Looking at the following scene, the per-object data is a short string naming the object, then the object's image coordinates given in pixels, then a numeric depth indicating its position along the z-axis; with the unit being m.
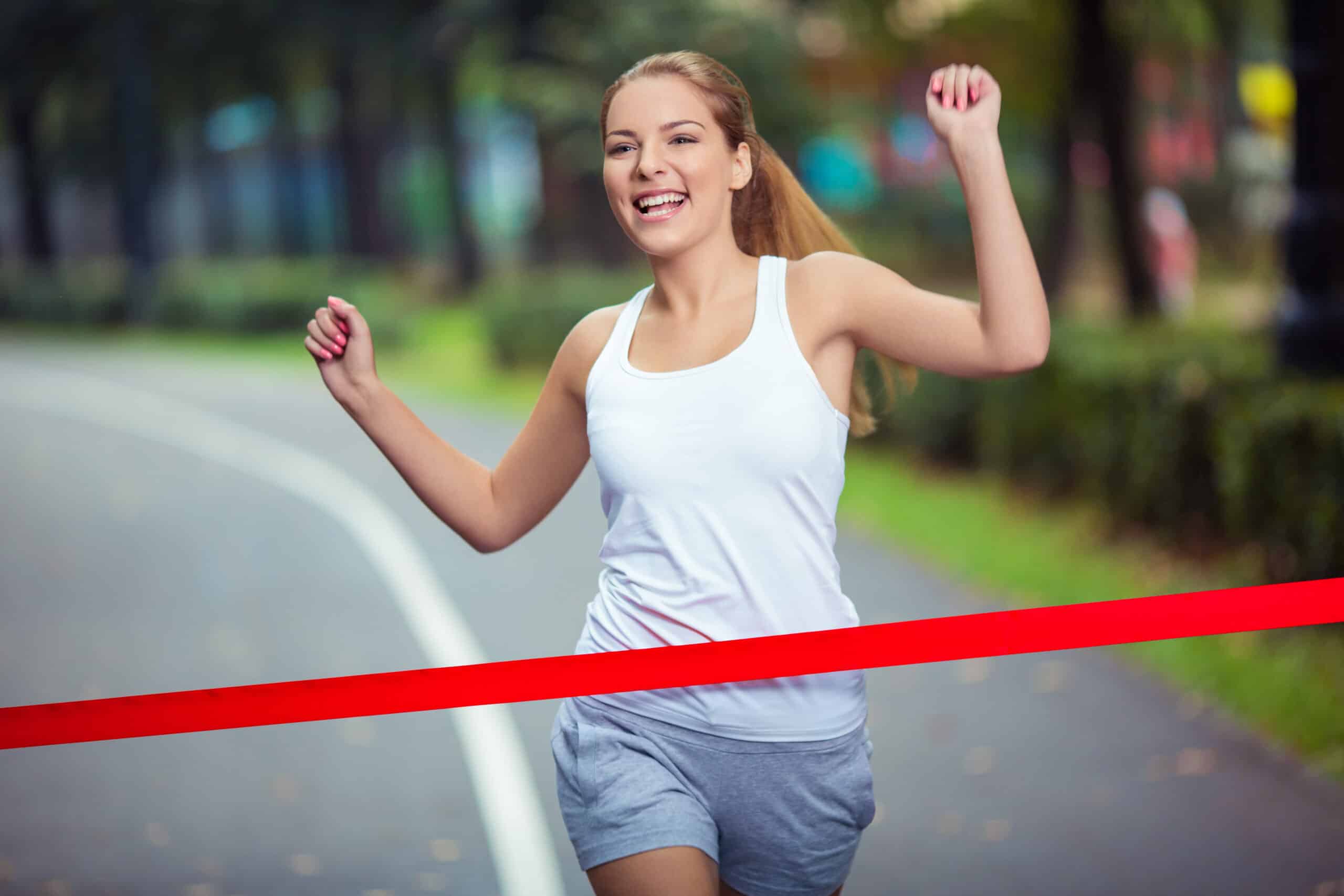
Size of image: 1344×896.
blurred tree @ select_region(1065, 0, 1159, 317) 15.73
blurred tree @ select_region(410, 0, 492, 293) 32.78
